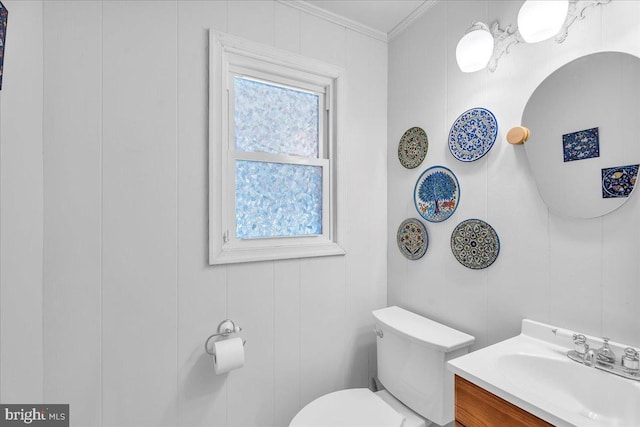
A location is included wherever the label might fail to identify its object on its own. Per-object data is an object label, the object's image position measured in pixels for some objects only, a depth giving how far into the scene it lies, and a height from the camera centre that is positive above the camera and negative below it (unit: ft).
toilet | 4.04 -2.54
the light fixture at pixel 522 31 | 3.12 +2.16
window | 4.45 +0.98
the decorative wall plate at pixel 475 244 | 4.19 -0.44
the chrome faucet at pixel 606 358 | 2.80 -1.46
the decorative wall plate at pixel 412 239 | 5.21 -0.46
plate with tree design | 4.74 +0.33
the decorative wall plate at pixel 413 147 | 5.20 +1.20
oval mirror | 3.01 +0.89
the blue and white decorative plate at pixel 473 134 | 4.17 +1.17
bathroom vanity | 2.56 -1.63
